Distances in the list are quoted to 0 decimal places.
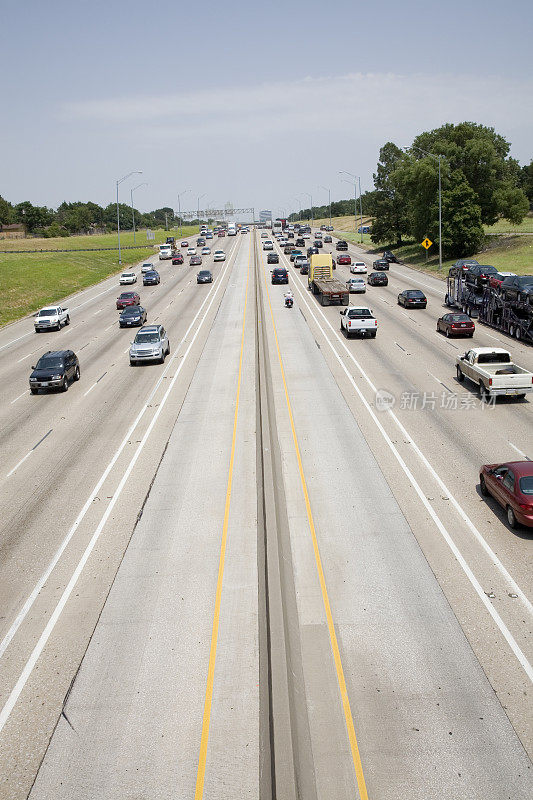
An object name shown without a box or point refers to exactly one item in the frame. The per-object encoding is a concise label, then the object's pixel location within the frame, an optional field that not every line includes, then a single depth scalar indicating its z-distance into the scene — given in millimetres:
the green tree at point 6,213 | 159875
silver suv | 34094
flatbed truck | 50688
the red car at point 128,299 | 55000
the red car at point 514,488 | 14555
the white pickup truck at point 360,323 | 38438
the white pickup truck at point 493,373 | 24875
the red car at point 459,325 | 37719
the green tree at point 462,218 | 67562
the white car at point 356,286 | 58338
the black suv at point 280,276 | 65438
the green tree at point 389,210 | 90562
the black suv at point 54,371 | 29781
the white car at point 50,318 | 47844
